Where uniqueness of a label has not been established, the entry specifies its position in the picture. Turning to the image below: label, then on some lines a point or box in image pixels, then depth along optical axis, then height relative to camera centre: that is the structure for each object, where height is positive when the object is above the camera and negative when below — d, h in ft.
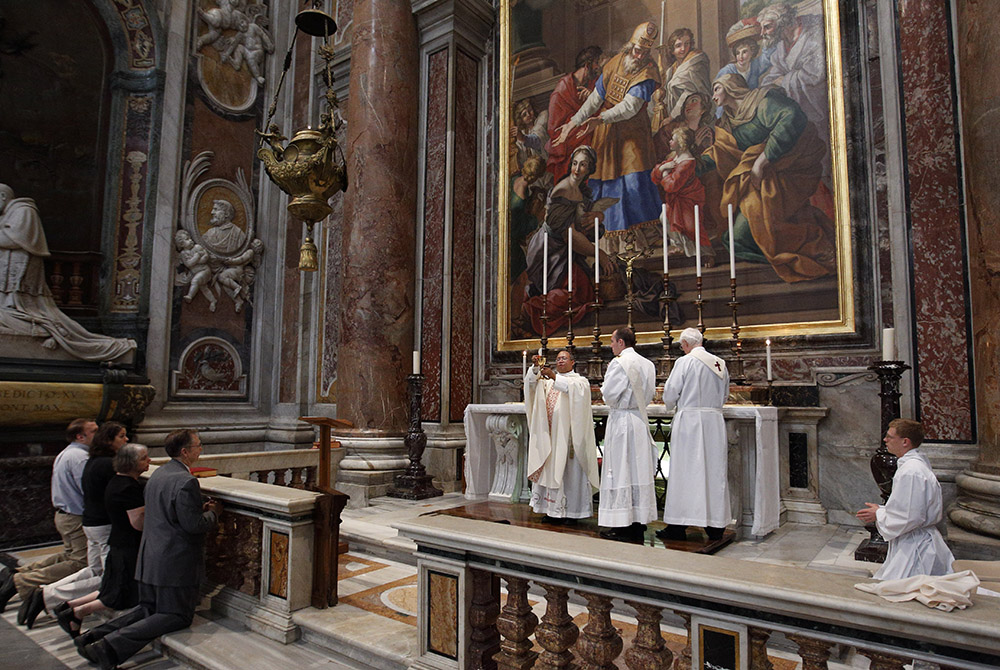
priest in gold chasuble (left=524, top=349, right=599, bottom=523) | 17.74 -1.76
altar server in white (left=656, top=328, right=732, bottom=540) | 15.87 -1.52
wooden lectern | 12.89 -3.31
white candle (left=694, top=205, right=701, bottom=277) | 20.02 +4.68
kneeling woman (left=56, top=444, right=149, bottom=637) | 13.03 -3.04
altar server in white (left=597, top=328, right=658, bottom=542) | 16.15 -1.61
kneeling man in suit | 11.97 -3.21
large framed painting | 20.25 +8.08
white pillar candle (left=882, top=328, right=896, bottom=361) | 14.79 +0.98
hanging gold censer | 19.25 +6.73
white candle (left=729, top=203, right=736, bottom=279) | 19.03 +3.75
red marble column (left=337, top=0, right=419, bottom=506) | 24.82 +6.02
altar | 16.74 -1.97
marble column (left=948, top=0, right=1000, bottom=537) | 14.37 +3.33
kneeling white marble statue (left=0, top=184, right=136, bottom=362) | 22.85 +3.38
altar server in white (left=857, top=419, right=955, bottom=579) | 9.25 -1.95
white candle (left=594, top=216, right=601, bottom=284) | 20.98 +4.42
